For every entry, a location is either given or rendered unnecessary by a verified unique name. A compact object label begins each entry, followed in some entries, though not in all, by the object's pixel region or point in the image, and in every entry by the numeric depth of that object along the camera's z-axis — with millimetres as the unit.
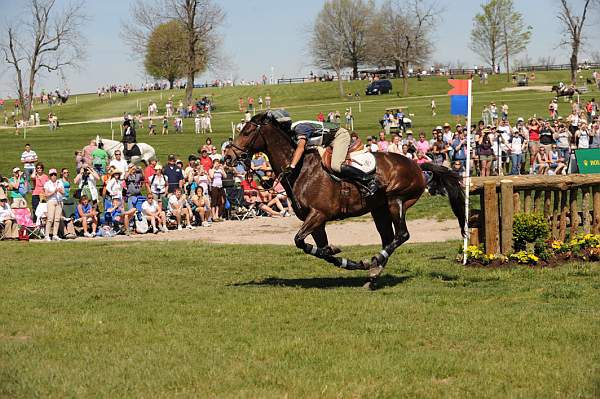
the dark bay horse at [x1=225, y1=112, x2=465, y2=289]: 12477
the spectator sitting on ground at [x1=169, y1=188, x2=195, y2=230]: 23203
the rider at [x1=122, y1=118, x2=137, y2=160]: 32781
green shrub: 14078
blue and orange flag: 14664
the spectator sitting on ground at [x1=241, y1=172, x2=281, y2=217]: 25000
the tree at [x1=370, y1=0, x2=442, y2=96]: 96750
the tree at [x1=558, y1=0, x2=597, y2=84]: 77931
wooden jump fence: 14141
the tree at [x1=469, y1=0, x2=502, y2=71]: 106375
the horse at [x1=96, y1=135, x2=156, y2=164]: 31828
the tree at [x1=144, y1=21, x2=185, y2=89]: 74250
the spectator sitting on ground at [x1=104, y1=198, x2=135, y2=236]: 22406
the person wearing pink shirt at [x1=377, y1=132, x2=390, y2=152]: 29027
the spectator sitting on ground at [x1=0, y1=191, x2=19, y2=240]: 21188
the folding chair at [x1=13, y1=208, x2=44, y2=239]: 21547
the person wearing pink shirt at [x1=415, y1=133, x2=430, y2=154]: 30061
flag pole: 14117
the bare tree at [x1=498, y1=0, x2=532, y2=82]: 106562
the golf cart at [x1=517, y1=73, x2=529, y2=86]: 82588
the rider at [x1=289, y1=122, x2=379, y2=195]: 12516
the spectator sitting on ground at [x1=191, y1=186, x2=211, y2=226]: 23703
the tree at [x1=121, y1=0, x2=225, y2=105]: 68438
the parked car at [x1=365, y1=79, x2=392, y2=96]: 84062
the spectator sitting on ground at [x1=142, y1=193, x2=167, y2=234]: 22469
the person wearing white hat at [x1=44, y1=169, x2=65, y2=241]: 20984
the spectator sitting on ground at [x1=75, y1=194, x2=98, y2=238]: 21938
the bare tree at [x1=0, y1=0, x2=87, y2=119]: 68438
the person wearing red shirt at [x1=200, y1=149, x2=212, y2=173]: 26575
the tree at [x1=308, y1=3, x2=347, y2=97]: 109688
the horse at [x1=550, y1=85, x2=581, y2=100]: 63500
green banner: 16812
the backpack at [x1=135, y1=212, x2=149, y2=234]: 22469
